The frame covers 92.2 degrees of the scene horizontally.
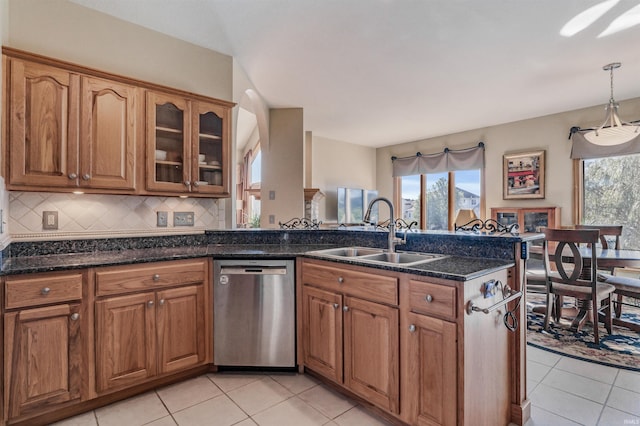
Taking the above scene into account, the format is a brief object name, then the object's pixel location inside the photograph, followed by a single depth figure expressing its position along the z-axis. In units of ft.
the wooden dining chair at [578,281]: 8.84
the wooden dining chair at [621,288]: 9.53
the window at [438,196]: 19.24
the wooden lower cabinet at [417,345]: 4.63
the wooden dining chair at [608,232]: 11.73
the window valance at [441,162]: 18.58
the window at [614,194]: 13.65
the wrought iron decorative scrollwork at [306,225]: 10.47
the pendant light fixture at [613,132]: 10.00
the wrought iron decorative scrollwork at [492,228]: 6.35
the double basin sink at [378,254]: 6.87
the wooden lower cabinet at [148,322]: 6.06
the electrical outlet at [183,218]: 8.78
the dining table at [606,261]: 9.02
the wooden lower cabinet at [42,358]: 5.22
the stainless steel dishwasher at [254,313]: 7.30
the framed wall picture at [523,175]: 16.12
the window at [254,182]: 24.10
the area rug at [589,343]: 8.02
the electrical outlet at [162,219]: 8.48
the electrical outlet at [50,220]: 6.95
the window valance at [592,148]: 13.35
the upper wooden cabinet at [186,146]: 7.65
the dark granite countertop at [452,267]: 4.73
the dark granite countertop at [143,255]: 5.61
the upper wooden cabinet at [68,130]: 6.08
